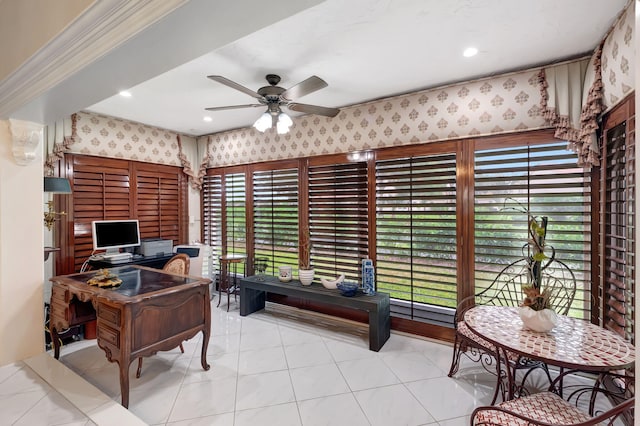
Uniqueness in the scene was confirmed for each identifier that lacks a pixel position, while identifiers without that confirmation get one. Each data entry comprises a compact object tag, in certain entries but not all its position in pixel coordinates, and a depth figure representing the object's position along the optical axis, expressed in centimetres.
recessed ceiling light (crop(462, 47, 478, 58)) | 234
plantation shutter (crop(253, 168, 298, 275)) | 410
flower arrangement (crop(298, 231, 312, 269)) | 370
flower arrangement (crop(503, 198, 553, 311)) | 191
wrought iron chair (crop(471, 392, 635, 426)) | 141
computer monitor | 358
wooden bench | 296
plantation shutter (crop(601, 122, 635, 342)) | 186
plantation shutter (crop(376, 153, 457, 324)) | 304
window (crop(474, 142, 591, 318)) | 248
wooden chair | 331
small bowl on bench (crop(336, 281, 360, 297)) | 317
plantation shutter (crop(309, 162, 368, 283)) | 357
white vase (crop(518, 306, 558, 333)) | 186
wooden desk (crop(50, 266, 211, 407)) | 198
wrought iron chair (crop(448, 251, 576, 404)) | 231
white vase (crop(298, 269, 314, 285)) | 356
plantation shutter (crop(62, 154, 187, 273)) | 369
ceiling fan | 250
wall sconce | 293
